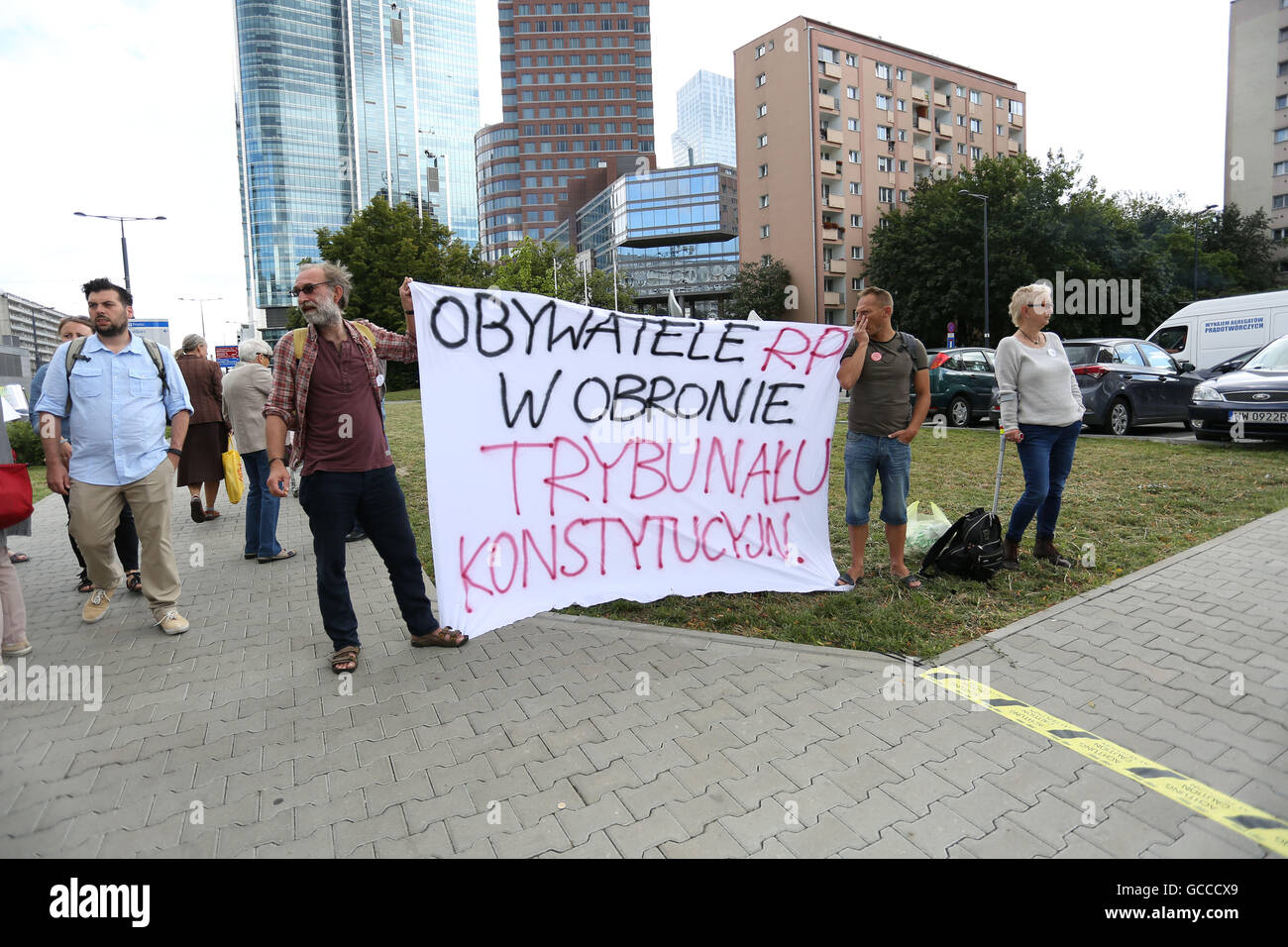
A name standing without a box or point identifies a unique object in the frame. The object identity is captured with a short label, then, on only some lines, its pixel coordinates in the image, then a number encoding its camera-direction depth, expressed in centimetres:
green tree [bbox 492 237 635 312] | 4838
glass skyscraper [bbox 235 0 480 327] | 11238
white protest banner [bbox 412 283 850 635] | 399
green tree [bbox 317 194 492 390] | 4247
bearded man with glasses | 376
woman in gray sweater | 507
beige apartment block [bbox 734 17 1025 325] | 5672
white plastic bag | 561
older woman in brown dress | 739
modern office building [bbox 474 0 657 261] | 12888
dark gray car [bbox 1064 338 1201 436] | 1245
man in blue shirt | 450
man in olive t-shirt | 470
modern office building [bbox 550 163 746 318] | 9225
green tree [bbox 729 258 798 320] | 5688
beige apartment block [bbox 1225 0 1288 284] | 6700
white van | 1522
